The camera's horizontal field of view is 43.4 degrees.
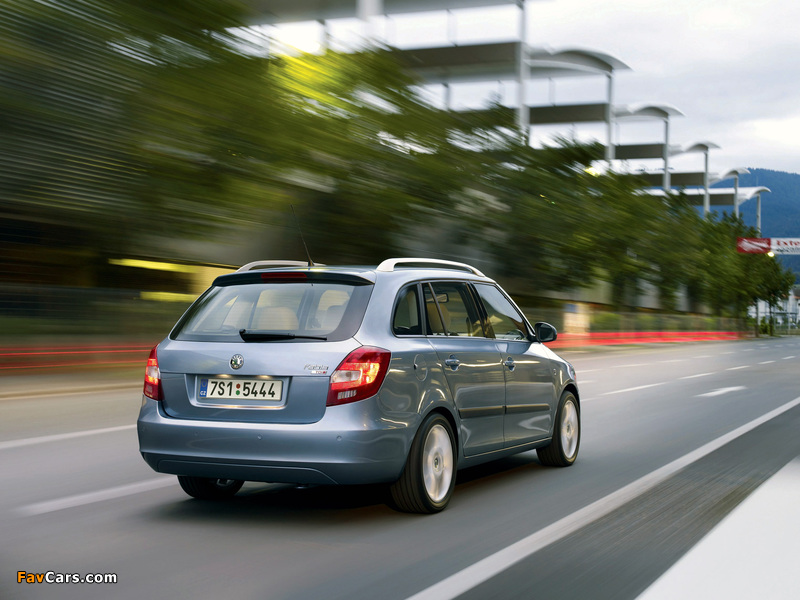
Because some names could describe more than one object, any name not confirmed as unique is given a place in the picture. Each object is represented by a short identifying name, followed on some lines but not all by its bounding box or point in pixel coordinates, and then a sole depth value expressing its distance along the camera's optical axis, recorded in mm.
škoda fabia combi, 5559
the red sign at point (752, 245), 82750
